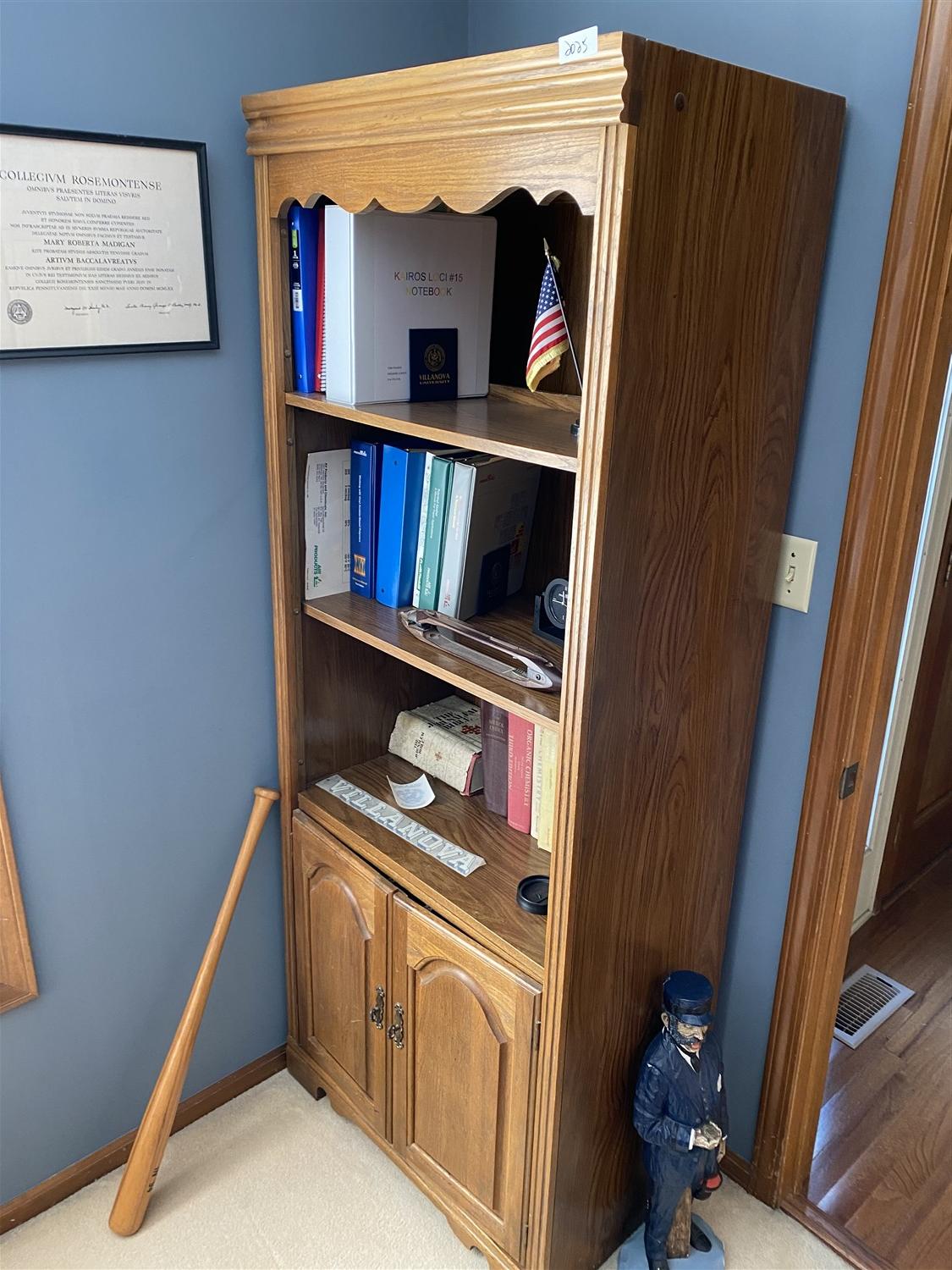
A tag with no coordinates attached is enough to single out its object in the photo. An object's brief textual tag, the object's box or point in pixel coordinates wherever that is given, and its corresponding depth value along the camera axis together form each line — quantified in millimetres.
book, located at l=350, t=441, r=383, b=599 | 1696
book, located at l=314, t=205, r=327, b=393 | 1562
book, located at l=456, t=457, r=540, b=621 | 1566
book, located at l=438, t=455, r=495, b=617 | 1548
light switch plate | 1488
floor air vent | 2256
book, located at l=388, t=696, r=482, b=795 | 1836
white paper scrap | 1828
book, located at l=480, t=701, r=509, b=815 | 1715
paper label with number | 1013
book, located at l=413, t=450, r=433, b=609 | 1604
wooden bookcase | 1128
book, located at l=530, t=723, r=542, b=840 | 1638
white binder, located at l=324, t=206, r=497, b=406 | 1508
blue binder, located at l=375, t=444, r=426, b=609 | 1630
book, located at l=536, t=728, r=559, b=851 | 1622
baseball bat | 1728
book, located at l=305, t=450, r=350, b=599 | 1723
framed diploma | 1366
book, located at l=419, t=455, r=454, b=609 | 1581
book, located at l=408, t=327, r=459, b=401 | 1605
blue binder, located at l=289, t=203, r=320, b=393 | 1558
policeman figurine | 1498
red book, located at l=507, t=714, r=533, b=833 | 1667
